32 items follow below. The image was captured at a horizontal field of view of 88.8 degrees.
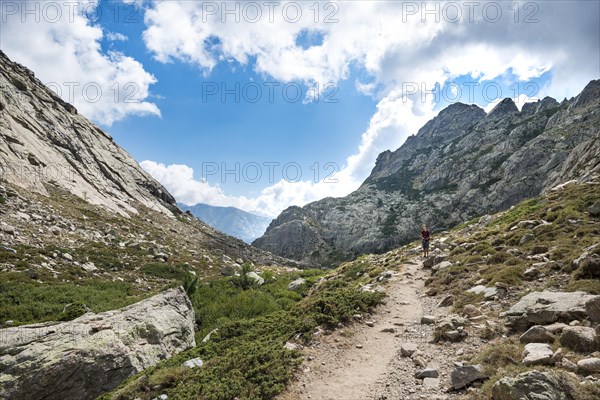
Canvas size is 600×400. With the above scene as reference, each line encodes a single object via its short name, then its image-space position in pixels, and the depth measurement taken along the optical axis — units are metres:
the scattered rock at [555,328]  8.16
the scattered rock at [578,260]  11.83
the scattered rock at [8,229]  26.64
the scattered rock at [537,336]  8.02
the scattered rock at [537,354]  6.98
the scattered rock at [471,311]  11.61
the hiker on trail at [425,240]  26.53
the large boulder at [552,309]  8.36
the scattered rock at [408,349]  9.78
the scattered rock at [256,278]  29.80
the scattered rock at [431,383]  7.63
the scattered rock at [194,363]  10.83
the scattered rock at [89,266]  26.39
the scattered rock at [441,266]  20.08
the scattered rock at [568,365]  6.43
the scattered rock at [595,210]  18.03
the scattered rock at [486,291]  12.60
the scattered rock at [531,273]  13.27
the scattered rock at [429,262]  23.20
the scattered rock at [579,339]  7.12
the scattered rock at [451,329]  10.12
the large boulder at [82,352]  10.24
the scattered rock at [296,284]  28.44
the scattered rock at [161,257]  34.77
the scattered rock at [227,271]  35.38
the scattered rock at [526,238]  17.73
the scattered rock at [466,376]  7.15
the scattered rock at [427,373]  8.11
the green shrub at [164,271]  30.03
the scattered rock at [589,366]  6.25
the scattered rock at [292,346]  10.63
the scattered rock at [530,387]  5.48
